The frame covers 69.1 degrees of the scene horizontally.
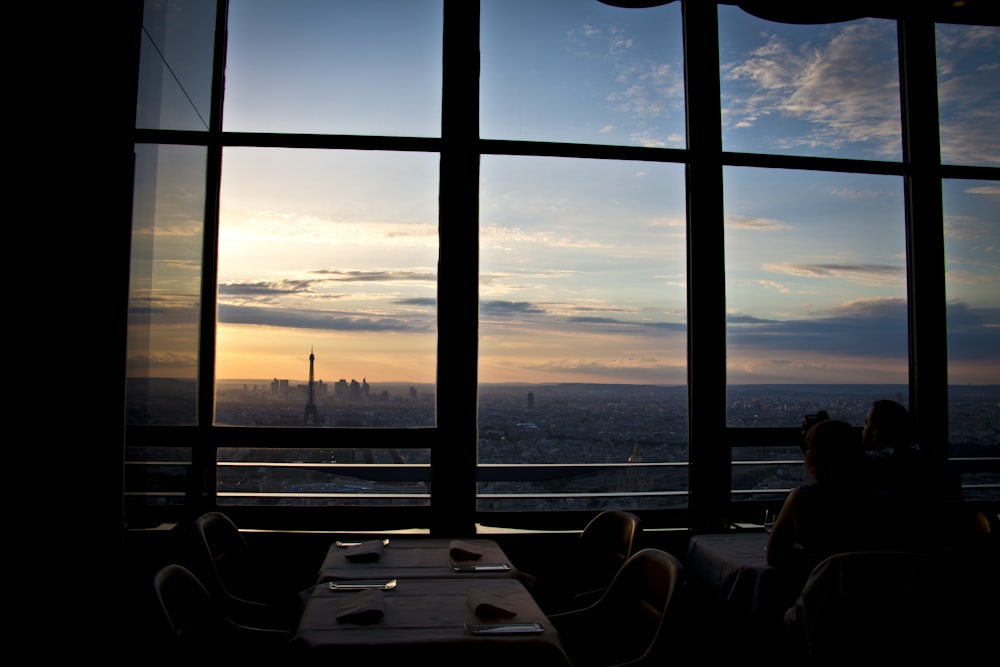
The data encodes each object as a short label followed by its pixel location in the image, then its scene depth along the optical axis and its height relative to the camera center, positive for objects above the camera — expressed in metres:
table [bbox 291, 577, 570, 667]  2.05 -0.72
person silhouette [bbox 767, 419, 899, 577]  2.77 -0.46
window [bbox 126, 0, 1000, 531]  4.41 +0.86
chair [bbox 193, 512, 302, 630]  3.11 -0.96
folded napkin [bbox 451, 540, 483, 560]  3.07 -0.70
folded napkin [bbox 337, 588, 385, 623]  2.25 -0.71
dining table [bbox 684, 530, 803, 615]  2.94 -0.79
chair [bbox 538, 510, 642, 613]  3.42 -0.78
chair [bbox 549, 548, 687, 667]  2.62 -0.88
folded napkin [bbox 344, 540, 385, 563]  3.06 -0.71
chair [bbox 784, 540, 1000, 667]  2.23 -0.67
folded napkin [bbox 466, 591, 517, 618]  2.28 -0.71
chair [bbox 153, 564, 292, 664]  2.33 -0.82
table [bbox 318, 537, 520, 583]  2.84 -0.72
